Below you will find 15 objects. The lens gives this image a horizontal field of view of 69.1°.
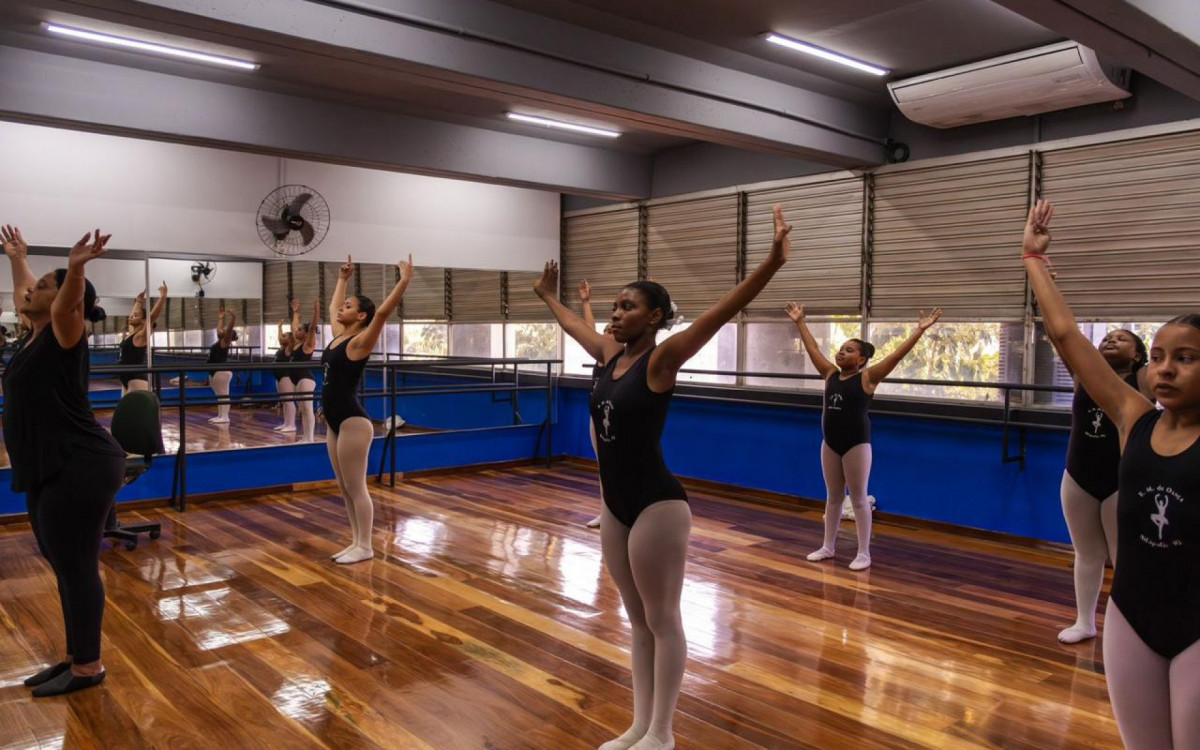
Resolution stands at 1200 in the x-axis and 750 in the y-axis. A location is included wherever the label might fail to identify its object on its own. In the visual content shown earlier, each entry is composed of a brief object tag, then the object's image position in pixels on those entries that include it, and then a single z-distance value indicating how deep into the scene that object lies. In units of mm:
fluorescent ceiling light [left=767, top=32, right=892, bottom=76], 4879
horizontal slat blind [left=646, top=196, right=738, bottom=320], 7309
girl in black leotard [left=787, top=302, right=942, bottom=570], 4723
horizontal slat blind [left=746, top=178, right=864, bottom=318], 6445
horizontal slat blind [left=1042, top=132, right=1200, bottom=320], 4879
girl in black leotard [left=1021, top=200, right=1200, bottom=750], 1638
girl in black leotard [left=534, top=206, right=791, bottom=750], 2412
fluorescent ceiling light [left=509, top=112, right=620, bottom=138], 6461
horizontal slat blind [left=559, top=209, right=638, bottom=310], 8195
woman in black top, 2811
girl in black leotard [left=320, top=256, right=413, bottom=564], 4461
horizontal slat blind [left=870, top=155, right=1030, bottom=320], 5590
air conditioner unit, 4750
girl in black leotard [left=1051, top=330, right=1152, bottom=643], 3475
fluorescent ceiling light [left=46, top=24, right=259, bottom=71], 4613
